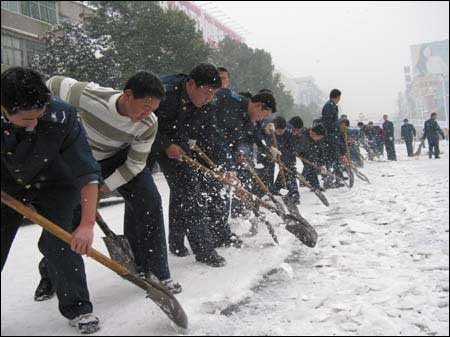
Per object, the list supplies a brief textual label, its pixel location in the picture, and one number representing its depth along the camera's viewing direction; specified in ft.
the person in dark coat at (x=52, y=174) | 5.60
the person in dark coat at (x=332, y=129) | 26.13
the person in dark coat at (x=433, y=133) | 42.88
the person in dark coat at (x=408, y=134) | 49.06
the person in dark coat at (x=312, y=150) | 24.48
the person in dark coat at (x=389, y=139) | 45.24
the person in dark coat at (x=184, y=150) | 10.31
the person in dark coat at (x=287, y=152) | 21.12
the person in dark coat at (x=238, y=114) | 14.71
